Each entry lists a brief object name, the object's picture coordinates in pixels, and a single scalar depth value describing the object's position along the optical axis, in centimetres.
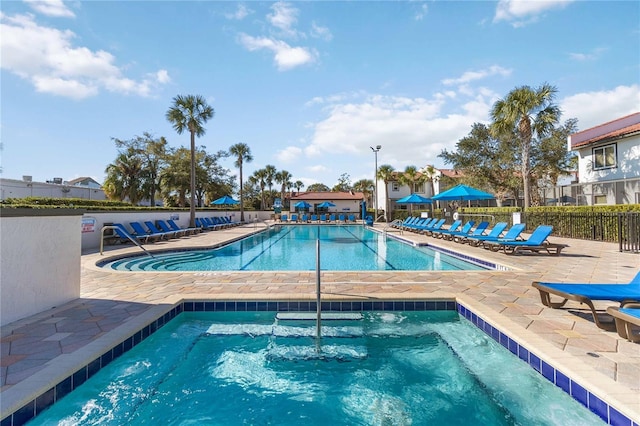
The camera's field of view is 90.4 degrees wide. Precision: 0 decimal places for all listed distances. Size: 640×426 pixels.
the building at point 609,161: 1605
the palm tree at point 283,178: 5056
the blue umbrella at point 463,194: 1523
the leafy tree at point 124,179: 2917
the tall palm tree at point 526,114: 1777
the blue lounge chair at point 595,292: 375
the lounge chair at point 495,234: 1154
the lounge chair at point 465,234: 1270
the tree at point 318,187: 8188
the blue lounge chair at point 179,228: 1718
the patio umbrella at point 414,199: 2197
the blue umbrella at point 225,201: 2725
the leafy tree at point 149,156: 3244
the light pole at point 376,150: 2926
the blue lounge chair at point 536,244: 959
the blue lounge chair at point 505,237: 1091
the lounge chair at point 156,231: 1513
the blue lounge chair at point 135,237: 1325
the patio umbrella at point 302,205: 3169
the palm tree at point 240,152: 3381
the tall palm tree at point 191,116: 1967
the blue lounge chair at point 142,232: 1424
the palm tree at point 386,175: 3684
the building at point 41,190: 2654
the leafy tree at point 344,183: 7031
